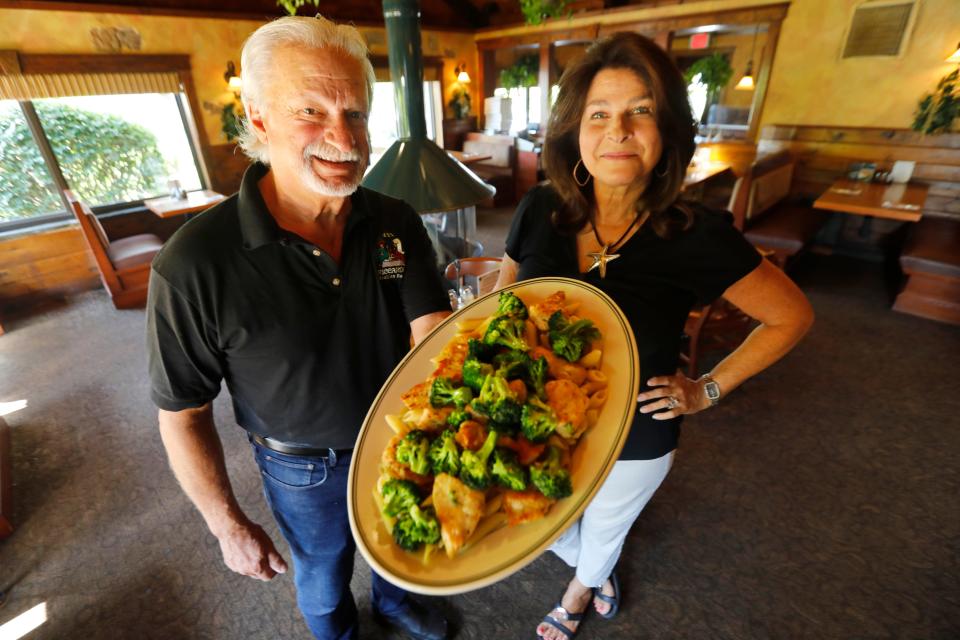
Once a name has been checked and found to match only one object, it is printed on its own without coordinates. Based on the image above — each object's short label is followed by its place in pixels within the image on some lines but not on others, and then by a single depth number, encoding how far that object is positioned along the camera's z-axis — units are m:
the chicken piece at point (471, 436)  0.80
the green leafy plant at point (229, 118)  6.52
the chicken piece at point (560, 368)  0.92
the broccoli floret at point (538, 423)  0.81
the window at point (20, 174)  5.04
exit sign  8.20
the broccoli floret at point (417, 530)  0.69
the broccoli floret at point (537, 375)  0.91
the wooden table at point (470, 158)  7.91
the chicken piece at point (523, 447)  0.78
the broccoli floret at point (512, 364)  0.91
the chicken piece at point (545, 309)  1.01
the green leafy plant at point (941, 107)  4.82
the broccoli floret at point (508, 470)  0.74
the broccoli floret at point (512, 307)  1.02
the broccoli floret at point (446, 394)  0.87
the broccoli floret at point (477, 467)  0.75
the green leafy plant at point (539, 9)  5.00
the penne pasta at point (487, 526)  0.71
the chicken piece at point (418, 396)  0.88
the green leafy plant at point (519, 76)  9.85
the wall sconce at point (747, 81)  7.04
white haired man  1.02
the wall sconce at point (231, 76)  6.42
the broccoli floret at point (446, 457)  0.78
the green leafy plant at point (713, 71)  7.60
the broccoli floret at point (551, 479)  0.72
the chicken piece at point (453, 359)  0.92
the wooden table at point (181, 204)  5.28
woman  1.14
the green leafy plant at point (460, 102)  9.70
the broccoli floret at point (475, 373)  0.89
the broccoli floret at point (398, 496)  0.73
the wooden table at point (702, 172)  5.05
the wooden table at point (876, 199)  4.12
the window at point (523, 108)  11.72
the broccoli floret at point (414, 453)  0.79
